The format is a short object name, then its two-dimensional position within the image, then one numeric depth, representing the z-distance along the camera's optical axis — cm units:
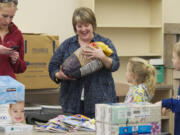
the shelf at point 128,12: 574
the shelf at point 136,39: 577
